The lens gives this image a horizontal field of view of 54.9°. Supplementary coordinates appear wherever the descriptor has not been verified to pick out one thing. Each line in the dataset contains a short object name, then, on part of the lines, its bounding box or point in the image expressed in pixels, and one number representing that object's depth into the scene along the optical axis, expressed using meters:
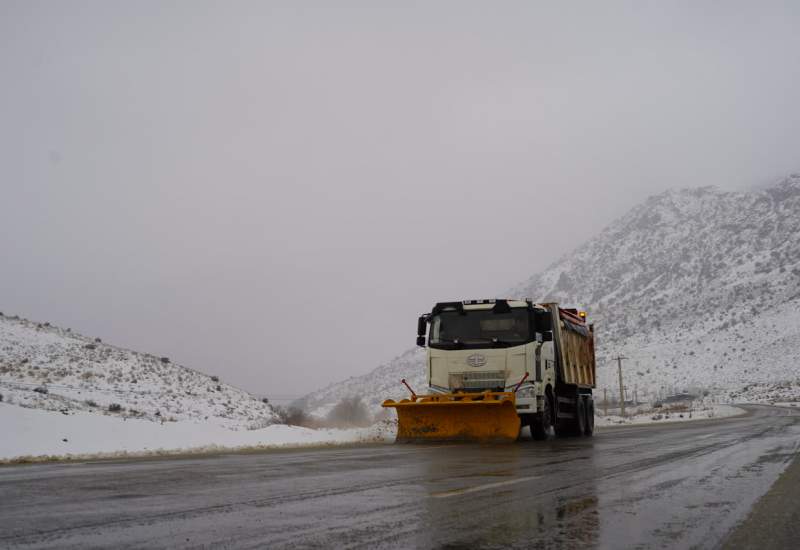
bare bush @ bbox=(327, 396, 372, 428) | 35.53
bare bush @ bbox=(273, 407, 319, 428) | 35.72
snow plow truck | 16.36
